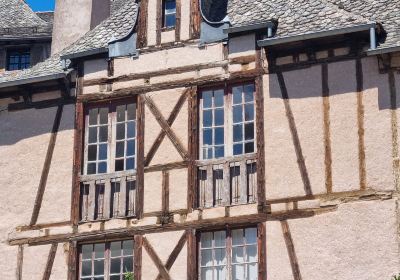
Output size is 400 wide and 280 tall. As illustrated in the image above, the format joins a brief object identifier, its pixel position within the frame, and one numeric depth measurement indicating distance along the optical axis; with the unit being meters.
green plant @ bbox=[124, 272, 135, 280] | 23.35
